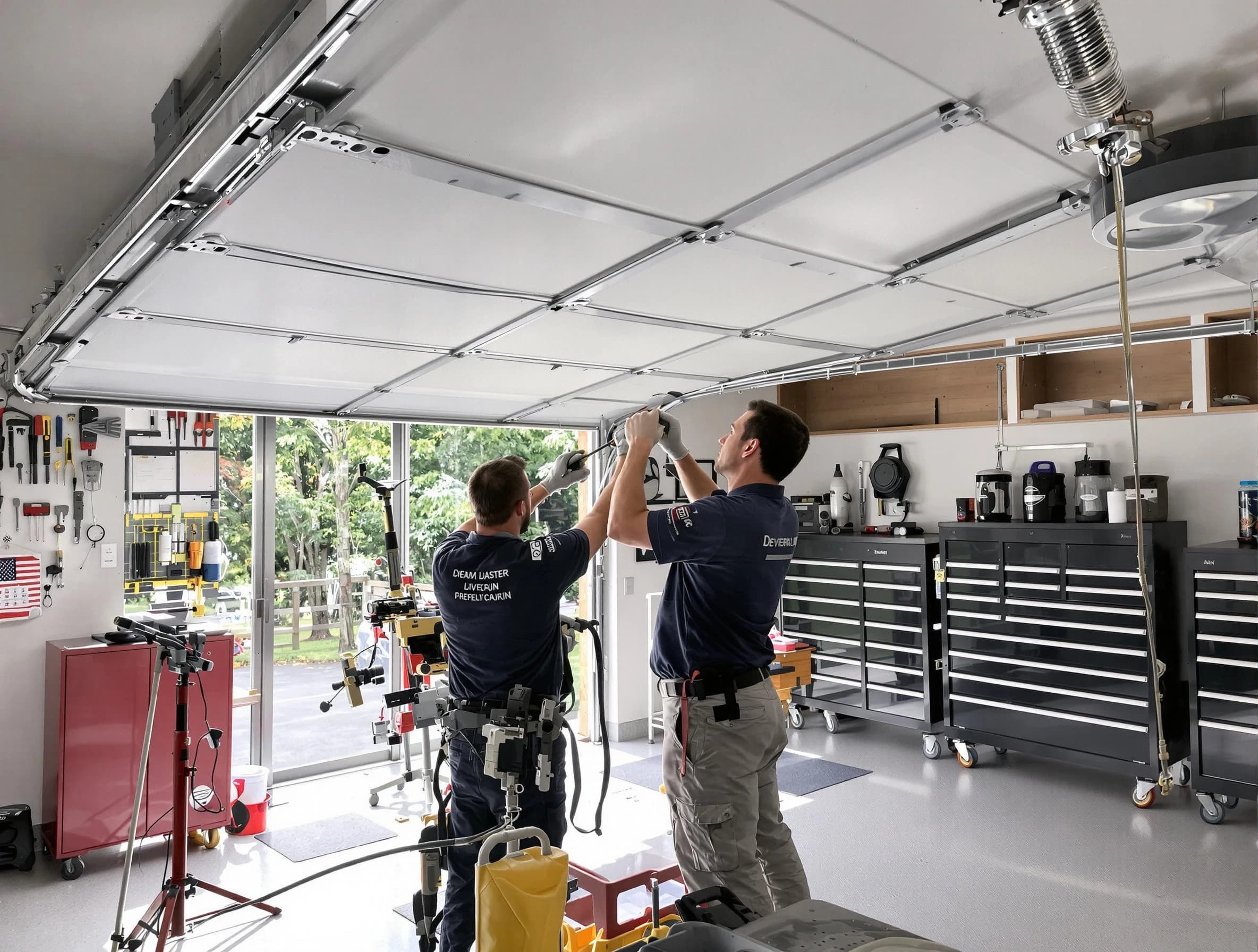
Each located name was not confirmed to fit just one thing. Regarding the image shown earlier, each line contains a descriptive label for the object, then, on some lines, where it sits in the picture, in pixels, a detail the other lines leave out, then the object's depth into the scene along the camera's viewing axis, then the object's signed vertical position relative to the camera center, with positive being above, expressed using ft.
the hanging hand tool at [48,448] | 13.34 +1.42
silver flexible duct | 3.92 +2.26
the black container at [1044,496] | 16.46 +0.30
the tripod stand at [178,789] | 9.32 -2.95
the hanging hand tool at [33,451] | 13.28 +1.37
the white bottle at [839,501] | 20.71 +0.37
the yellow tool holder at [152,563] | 14.62 -0.51
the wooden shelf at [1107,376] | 16.28 +2.79
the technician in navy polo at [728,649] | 7.55 -1.24
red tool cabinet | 12.22 -3.16
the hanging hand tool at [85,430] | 13.74 +1.76
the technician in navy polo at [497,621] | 7.92 -0.93
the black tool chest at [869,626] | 17.78 -2.48
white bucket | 13.93 -4.20
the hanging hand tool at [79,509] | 13.65 +0.43
